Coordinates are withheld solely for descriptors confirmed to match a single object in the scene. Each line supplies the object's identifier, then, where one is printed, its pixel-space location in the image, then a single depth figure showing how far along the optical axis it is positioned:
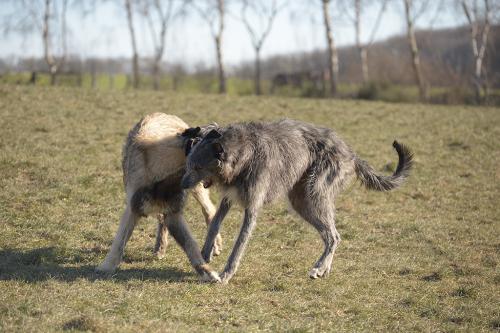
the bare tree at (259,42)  24.27
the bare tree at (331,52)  22.78
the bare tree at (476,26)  25.02
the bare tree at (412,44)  23.54
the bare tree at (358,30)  28.94
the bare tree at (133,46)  25.83
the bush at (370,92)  22.38
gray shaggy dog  5.60
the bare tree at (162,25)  28.05
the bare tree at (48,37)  26.31
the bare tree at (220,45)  24.75
